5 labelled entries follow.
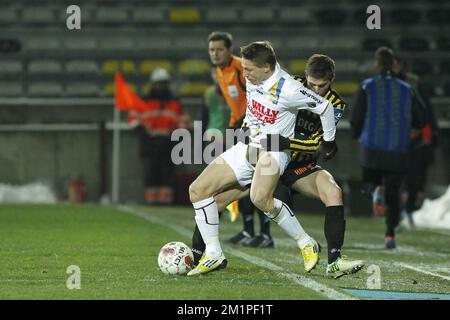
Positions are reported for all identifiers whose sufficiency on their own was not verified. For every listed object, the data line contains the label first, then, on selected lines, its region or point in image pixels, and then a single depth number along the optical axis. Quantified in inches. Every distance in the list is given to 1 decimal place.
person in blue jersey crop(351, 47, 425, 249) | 867.4
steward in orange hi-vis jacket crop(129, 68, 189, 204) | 1402.6
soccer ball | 592.7
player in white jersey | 589.9
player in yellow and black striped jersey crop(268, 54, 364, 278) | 606.5
